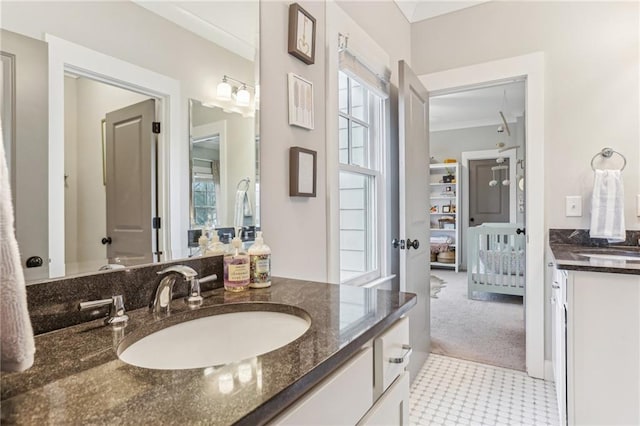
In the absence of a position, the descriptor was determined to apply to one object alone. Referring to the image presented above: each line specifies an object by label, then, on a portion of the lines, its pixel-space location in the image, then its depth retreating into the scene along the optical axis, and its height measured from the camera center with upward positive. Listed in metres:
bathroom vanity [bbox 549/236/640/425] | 1.46 -0.54
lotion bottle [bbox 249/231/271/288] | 1.16 -0.17
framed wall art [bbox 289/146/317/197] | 1.47 +0.16
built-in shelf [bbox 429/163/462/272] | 6.28 +0.21
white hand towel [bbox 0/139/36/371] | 0.39 -0.10
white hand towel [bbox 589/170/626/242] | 2.07 +0.02
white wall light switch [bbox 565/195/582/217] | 2.25 +0.03
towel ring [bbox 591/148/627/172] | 2.15 +0.34
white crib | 4.16 -0.58
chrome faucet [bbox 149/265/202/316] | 0.90 -0.19
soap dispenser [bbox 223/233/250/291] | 1.12 -0.19
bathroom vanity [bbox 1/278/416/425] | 0.46 -0.25
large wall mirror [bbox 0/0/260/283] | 0.77 +0.22
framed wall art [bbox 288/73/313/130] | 1.47 +0.46
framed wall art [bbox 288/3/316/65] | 1.47 +0.74
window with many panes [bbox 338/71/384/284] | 2.14 +0.20
